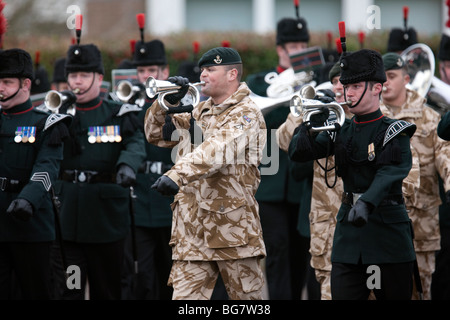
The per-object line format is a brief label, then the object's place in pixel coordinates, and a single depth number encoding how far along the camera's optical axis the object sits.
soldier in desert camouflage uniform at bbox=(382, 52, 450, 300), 15.35
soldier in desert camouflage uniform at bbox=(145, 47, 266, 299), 12.94
